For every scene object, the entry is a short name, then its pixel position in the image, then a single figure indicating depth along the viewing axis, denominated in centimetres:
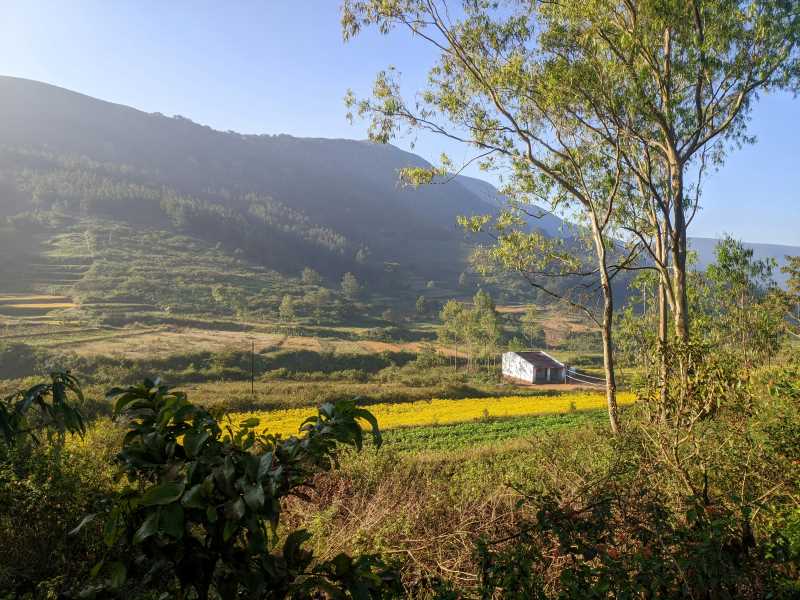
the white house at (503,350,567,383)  4934
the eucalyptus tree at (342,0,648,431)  1148
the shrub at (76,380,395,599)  134
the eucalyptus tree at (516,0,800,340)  1070
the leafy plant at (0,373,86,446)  196
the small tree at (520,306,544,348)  7356
